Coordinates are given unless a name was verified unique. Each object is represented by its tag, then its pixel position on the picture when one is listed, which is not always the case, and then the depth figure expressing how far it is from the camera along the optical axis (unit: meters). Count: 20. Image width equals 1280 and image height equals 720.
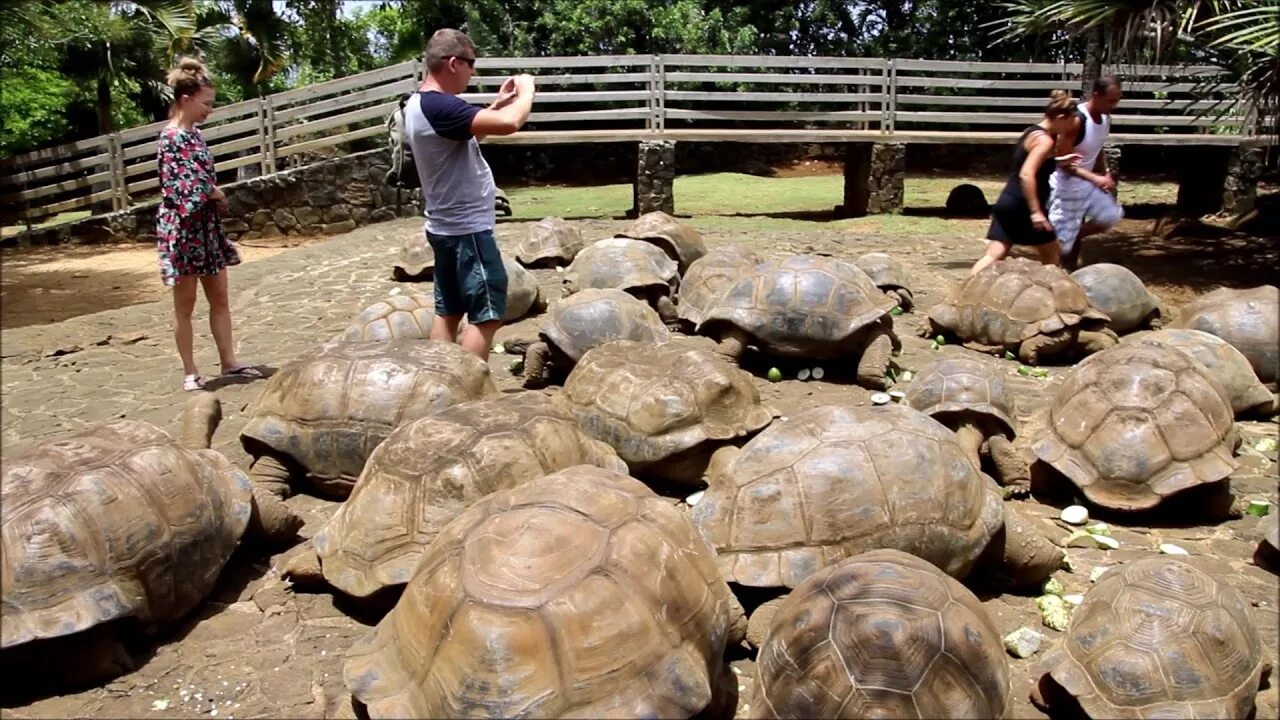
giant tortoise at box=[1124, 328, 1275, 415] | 5.94
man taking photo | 5.31
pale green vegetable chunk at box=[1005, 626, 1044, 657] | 3.70
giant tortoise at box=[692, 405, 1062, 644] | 3.79
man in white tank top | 8.64
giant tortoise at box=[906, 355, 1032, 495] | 5.28
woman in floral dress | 6.36
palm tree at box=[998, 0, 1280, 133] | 9.48
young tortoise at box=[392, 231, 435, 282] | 10.63
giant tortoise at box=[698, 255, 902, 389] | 6.85
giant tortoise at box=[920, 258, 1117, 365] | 7.36
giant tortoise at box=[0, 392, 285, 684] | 3.49
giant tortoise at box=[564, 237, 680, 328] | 8.58
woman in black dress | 8.34
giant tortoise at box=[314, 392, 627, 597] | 3.83
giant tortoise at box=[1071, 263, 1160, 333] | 7.84
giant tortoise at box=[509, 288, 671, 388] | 6.62
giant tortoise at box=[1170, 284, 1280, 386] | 6.54
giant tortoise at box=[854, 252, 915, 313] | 9.17
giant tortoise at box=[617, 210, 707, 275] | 9.80
